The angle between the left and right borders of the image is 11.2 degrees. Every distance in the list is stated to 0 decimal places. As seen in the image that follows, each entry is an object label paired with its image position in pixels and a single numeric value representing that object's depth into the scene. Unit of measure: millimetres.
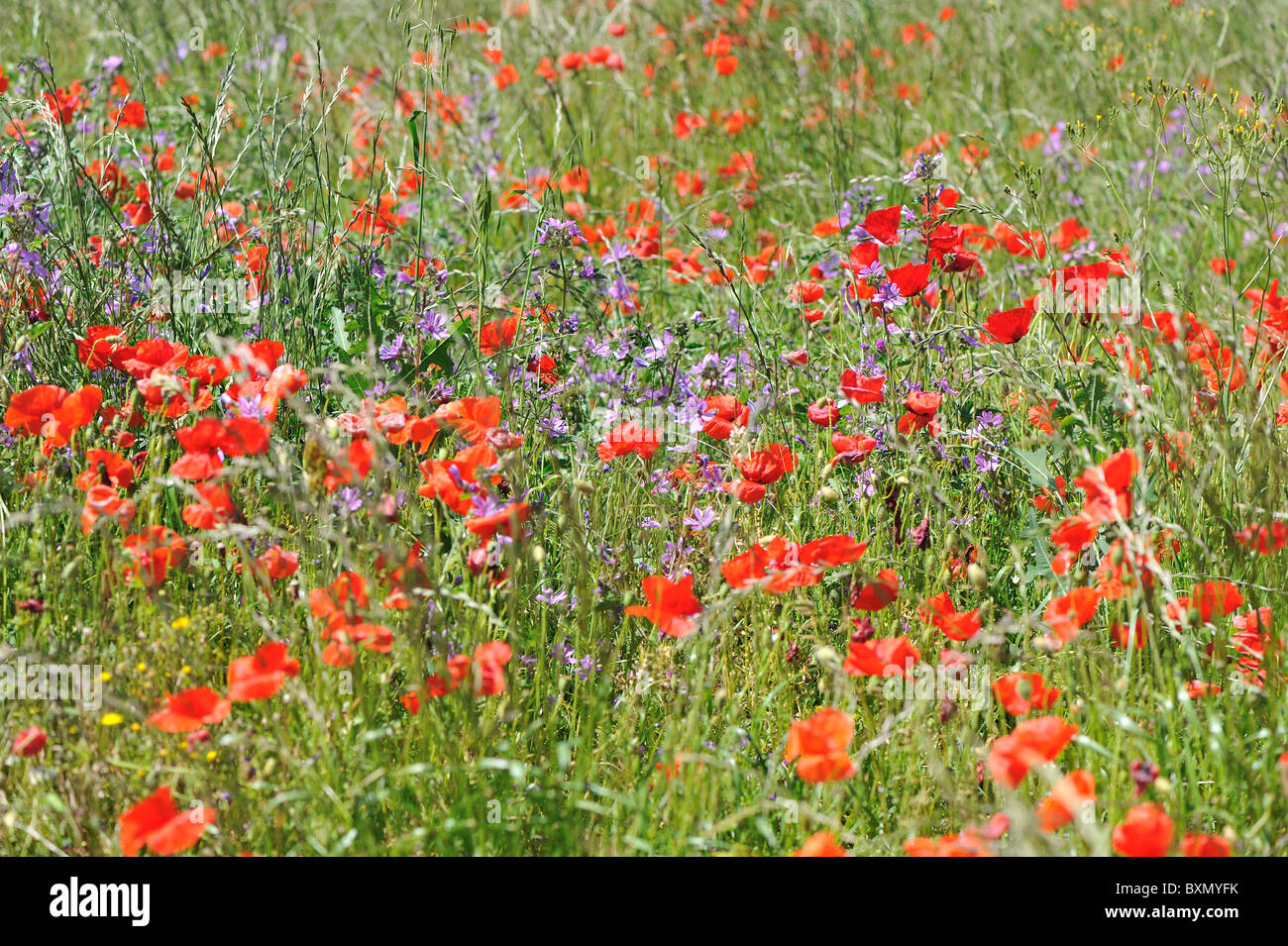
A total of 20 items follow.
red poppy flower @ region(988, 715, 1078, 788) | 3719
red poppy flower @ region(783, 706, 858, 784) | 3741
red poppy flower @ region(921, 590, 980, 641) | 3932
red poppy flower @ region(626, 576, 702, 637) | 3884
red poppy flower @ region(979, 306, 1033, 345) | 4196
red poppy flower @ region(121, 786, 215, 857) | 3724
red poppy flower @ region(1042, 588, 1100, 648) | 3841
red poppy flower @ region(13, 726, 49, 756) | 3810
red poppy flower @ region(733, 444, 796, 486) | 4059
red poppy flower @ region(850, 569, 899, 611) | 3930
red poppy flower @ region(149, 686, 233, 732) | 3775
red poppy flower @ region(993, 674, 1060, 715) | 3810
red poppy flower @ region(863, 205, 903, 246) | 4263
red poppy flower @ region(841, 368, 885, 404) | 4146
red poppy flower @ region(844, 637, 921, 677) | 3841
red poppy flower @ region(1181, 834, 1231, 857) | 3692
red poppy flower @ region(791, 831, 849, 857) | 3719
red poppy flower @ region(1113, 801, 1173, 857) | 3671
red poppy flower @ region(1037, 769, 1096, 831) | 3691
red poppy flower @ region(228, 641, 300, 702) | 3762
